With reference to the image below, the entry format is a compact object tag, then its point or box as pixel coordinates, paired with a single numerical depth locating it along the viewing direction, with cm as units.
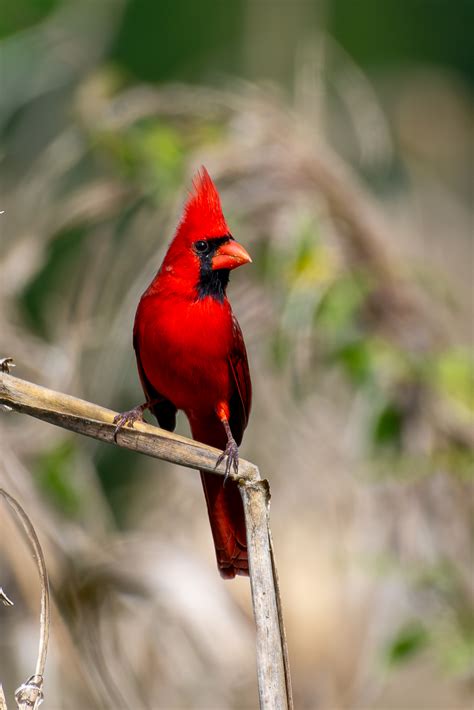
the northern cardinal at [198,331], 431
